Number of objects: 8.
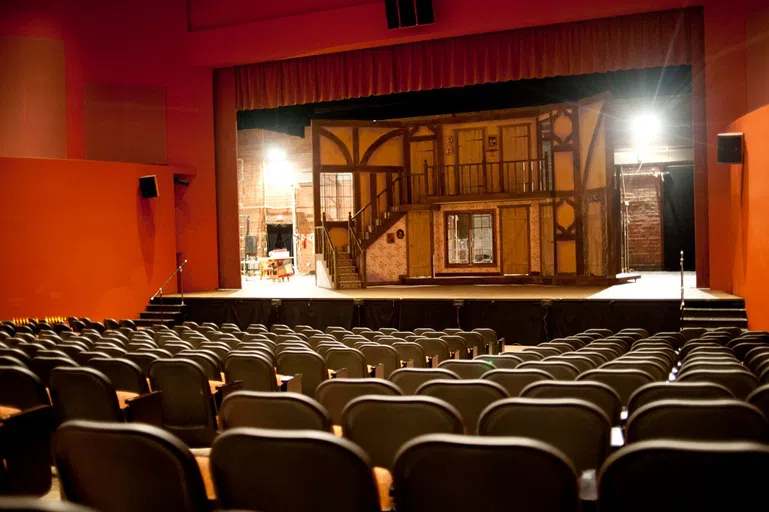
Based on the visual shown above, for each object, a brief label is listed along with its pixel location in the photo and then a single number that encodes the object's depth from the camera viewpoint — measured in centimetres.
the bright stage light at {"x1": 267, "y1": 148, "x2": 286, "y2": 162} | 2394
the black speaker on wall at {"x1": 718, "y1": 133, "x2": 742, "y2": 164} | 1007
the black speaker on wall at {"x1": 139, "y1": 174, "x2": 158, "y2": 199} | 1443
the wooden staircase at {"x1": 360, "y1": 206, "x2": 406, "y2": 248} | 1842
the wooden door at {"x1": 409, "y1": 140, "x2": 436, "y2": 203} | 1873
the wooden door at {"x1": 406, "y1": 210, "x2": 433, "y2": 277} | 1864
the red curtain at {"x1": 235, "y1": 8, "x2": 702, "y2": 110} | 1246
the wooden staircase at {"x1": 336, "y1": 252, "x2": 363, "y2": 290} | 1689
